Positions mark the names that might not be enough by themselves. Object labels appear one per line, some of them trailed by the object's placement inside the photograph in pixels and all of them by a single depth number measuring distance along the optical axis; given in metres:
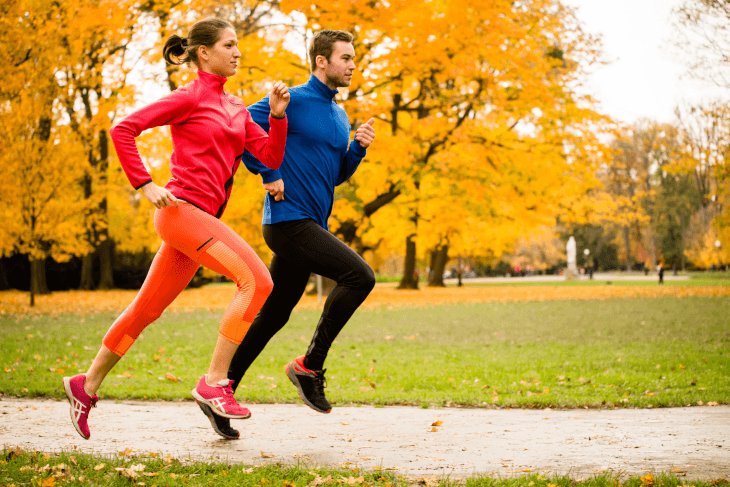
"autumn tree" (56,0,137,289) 13.54
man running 3.59
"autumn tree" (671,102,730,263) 18.86
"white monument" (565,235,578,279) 50.00
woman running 3.22
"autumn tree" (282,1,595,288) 16.00
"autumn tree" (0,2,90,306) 11.47
